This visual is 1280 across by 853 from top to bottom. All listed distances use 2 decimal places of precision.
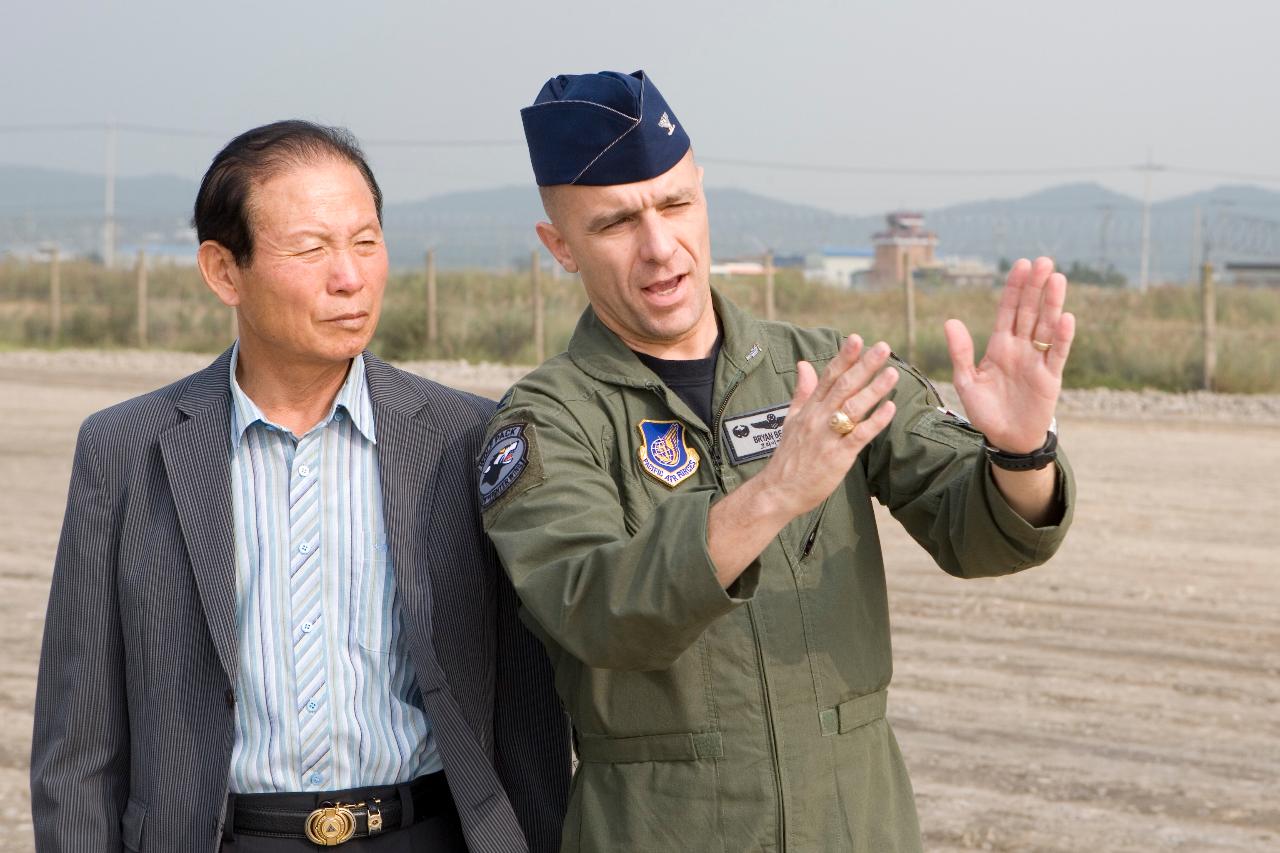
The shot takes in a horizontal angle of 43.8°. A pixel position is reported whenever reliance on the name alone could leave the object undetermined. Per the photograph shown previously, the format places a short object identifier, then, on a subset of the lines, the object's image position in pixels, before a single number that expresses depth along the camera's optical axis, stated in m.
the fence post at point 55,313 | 30.20
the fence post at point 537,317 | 23.41
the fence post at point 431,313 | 24.83
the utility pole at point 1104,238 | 37.53
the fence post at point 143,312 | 28.95
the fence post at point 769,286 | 23.01
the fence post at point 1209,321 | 18.70
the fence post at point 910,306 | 21.77
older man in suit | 2.69
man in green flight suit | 2.17
